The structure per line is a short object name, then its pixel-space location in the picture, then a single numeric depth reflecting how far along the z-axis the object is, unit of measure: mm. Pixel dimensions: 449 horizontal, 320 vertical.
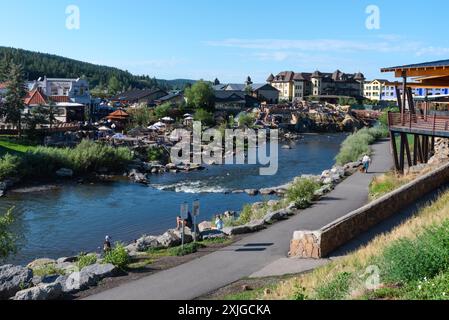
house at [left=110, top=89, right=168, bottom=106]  99188
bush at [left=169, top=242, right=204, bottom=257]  14787
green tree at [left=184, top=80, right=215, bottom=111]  86562
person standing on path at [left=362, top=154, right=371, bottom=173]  30802
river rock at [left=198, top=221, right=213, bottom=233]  21523
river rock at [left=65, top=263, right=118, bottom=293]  12016
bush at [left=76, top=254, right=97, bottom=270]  14495
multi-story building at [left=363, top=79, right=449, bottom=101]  139875
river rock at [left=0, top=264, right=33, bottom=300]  12138
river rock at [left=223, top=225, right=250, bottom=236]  17000
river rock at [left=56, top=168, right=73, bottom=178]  38938
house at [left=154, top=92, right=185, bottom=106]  96062
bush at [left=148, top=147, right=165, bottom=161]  49188
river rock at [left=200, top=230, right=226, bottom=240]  16609
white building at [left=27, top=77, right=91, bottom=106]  73625
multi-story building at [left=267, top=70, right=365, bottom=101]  137750
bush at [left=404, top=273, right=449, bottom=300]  7520
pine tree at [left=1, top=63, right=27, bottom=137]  48625
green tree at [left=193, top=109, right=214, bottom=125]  76812
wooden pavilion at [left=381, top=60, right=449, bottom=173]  22031
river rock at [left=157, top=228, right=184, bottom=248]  16219
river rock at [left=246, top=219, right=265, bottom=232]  17467
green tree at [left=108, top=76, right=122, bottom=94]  129125
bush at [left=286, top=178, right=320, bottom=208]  21438
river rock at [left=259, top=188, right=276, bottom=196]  32766
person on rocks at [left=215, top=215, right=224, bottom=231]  20012
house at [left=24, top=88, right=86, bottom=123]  61312
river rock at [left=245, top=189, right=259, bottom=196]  33216
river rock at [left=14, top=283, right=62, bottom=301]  11031
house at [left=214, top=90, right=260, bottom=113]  96188
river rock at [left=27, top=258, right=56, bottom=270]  17344
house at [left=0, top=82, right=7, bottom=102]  54688
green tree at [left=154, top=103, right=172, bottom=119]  77438
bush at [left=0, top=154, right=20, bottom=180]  35469
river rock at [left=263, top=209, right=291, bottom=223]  18453
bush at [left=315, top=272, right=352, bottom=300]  9047
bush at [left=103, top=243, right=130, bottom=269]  13406
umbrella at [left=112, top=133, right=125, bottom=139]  51719
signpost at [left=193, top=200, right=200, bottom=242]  15336
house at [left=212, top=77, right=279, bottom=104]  119138
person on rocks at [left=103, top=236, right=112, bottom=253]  18678
